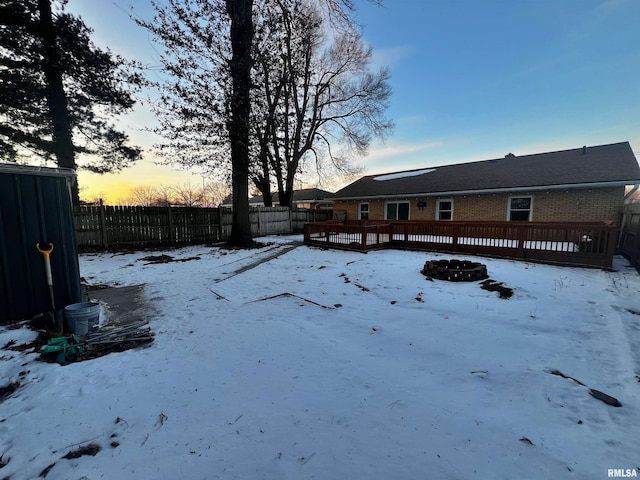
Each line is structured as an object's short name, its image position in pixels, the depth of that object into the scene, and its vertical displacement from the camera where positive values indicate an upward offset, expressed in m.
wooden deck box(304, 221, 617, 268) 7.16 -0.89
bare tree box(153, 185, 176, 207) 36.69 +2.85
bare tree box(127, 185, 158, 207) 36.94 +2.76
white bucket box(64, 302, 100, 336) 3.30 -1.28
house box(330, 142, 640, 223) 11.03 +1.10
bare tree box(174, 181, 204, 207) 36.94 +2.99
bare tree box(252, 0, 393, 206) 12.66 +7.10
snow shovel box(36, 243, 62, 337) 3.49 -1.28
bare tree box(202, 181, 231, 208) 39.17 +2.85
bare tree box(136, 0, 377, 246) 9.32 +5.13
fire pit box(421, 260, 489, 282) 5.79 -1.31
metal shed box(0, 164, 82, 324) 3.45 -0.33
